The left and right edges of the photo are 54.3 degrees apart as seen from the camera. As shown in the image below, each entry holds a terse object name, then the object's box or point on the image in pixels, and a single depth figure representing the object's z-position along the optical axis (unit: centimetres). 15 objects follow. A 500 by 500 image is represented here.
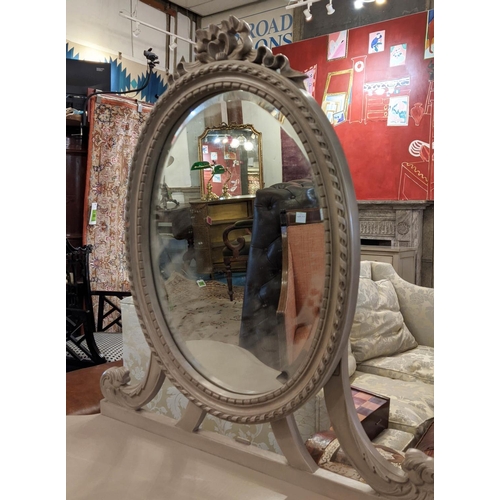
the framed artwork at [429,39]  421
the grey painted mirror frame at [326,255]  57
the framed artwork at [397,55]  439
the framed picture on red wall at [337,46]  472
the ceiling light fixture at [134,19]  472
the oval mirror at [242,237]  58
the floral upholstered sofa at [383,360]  118
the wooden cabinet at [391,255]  412
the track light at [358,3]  389
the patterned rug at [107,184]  400
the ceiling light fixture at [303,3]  414
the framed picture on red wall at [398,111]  437
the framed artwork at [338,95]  472
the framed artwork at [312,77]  489
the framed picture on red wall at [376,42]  450
